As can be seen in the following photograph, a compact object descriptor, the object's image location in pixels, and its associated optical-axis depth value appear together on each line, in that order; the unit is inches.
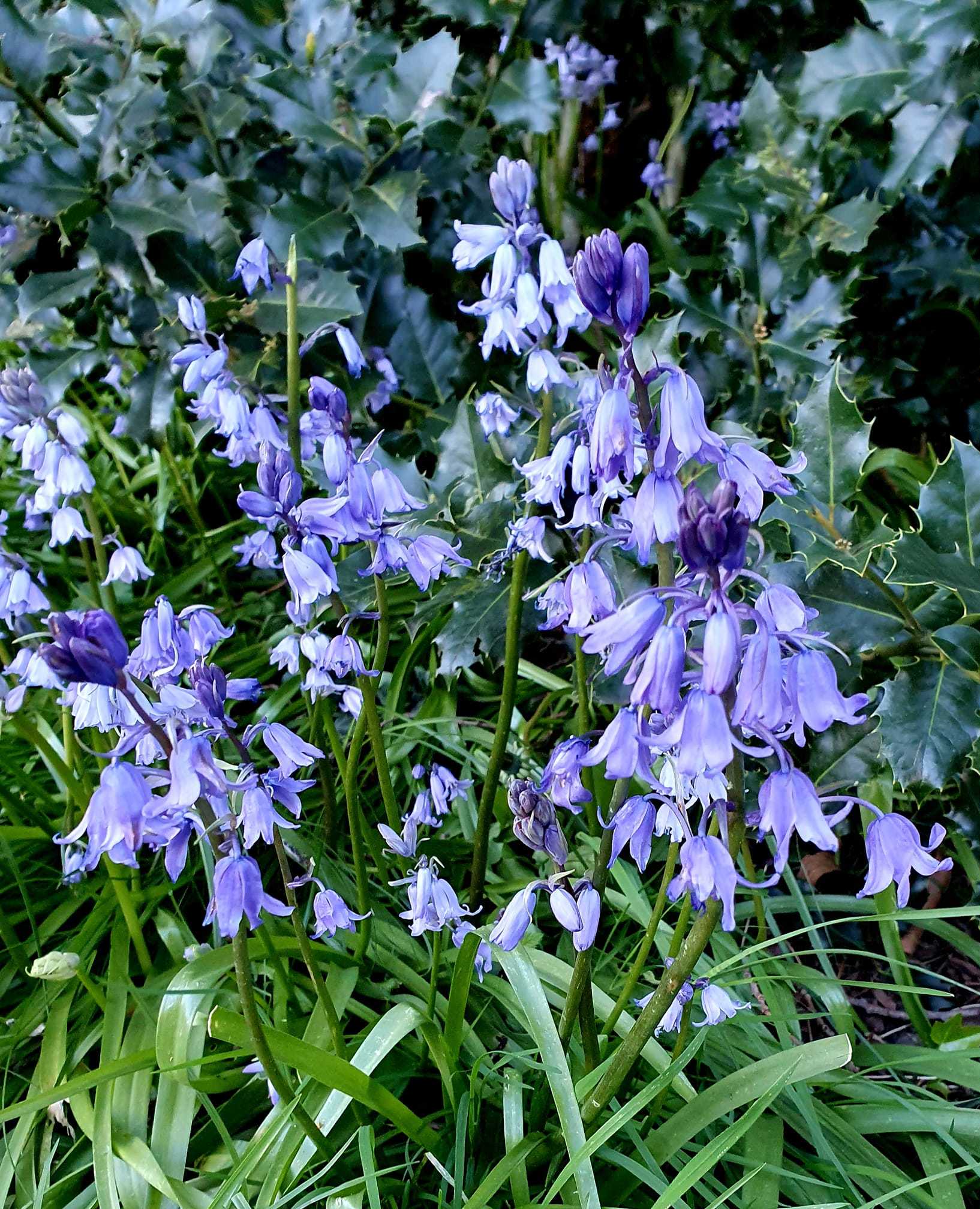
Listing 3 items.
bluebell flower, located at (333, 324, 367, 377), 15.3
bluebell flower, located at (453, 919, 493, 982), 13.9
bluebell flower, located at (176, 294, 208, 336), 15.8
